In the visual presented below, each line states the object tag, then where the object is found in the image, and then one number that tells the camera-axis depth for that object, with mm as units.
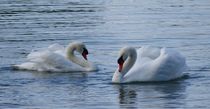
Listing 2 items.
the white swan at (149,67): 19484
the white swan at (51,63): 21703
